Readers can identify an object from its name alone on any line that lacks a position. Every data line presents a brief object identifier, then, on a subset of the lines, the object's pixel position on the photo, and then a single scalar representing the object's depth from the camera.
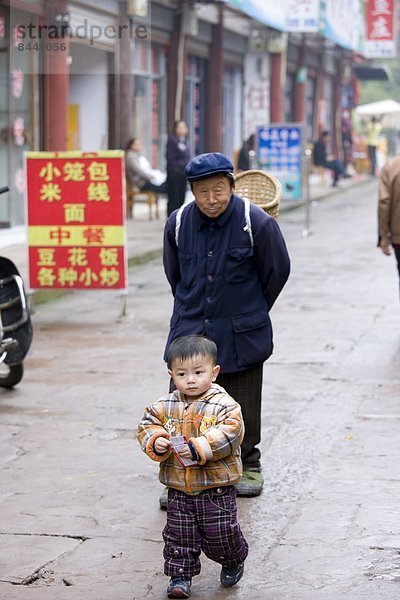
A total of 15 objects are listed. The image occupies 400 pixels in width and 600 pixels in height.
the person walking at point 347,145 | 45.19
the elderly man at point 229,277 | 5.86
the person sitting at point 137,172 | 22.25
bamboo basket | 6.97
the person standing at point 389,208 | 10.59
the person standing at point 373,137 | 43.28
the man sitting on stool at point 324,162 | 35.47
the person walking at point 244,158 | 26.06
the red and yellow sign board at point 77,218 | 11.75
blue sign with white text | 24.44
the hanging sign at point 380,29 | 41.06
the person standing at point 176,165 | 21.30
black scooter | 8.56
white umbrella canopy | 41.89
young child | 4.78
